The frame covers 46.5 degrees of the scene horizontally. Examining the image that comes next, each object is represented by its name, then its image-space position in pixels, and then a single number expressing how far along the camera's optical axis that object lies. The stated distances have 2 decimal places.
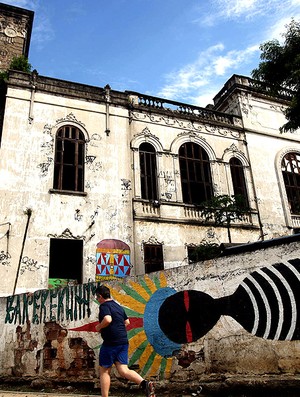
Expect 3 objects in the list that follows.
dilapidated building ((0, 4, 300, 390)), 5.01
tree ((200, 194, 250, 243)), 11.90
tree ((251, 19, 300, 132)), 10.77
